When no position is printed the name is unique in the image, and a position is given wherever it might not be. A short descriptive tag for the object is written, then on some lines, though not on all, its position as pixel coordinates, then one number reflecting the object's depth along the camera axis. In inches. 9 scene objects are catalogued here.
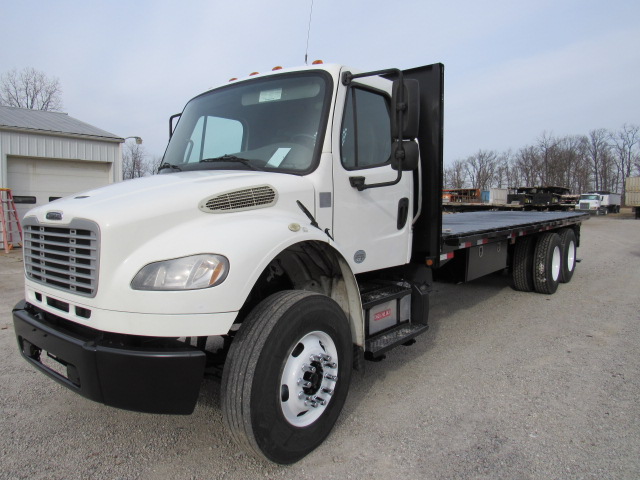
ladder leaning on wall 481.7
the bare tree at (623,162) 2871.6
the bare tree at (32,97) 1574.8
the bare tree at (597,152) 2888.8
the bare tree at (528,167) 2635.3
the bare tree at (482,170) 3006.9
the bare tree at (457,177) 2935.5
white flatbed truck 90.0
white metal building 512.4
